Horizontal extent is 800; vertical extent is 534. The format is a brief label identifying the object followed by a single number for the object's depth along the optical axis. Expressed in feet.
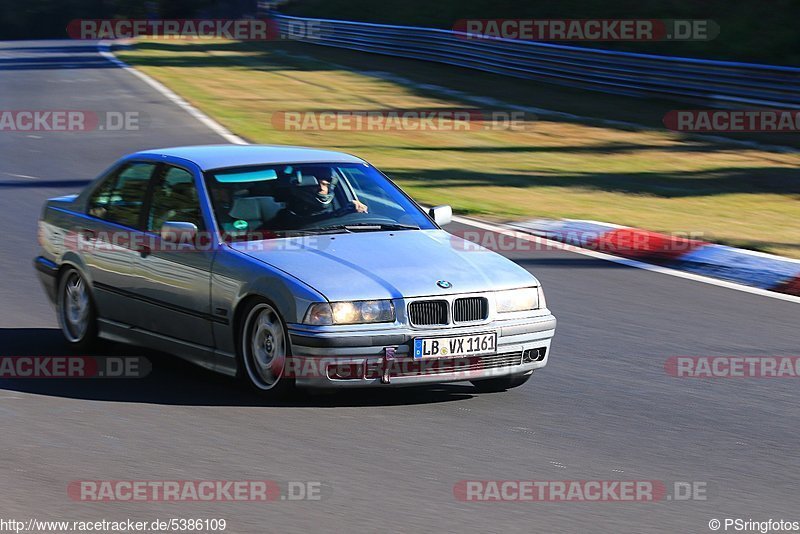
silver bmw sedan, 45.83
